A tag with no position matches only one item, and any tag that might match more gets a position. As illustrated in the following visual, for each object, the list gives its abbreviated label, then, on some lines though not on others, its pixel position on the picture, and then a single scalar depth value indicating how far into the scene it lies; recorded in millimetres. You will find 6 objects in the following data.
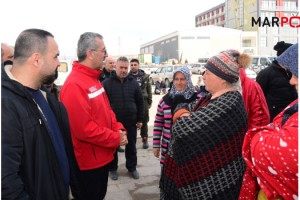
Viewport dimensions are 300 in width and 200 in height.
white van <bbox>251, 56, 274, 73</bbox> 22094
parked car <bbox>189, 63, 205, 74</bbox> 33031
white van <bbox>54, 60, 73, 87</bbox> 13502
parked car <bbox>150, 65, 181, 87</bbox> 22594
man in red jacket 2678
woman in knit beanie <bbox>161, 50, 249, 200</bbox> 2047
